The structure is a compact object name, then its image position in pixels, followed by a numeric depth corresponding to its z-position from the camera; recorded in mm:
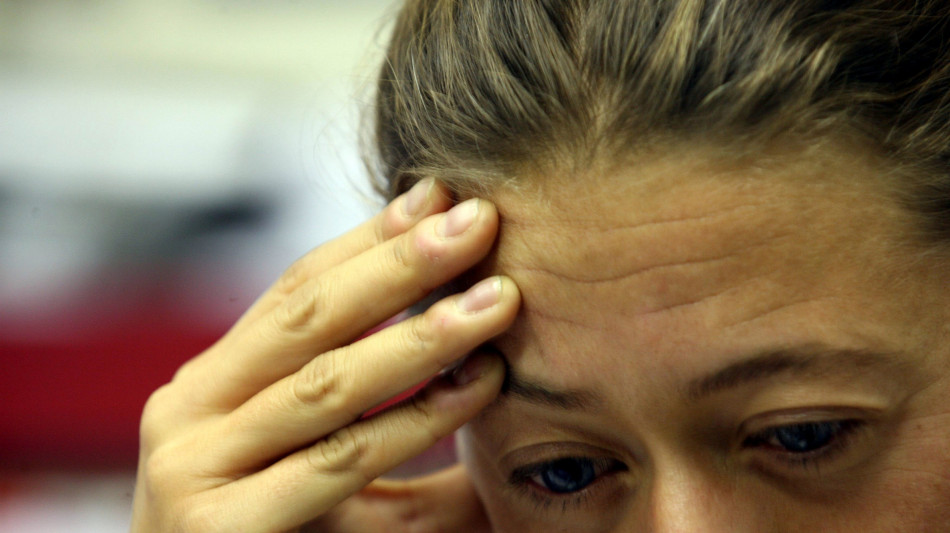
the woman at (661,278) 1349
